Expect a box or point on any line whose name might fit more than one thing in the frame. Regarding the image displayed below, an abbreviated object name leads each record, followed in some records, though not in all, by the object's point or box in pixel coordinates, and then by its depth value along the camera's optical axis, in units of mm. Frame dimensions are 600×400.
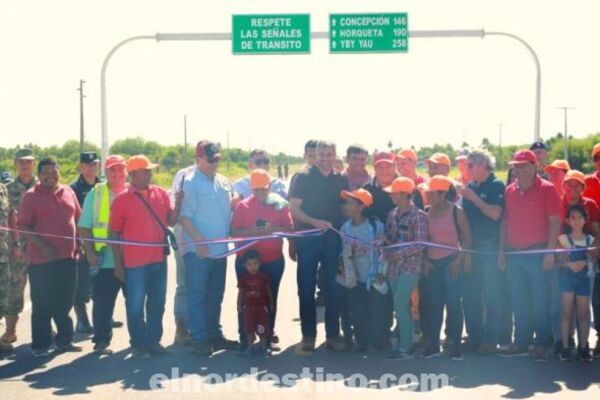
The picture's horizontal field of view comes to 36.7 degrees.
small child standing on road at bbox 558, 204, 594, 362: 8922
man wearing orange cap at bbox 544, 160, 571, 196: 10297
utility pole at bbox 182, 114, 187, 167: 99188
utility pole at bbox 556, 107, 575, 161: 76075
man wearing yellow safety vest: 9508
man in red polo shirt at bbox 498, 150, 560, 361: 8969
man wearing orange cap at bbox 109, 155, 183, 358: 9156
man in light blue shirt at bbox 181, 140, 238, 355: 9531
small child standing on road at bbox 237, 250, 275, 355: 9195
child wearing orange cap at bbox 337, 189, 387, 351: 9375
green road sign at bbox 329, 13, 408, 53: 18891
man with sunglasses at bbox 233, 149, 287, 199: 11305
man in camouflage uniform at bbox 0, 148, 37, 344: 9859
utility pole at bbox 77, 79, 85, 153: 69500
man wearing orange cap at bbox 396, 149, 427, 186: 10859
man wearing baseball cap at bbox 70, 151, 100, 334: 10641
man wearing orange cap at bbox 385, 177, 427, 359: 9109
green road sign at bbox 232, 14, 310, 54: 18812
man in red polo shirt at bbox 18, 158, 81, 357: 9352
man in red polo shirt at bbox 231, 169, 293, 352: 9461
